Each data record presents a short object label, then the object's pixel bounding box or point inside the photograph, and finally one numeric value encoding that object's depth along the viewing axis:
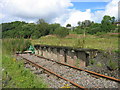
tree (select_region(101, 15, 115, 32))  30.55
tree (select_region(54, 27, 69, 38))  19.76
